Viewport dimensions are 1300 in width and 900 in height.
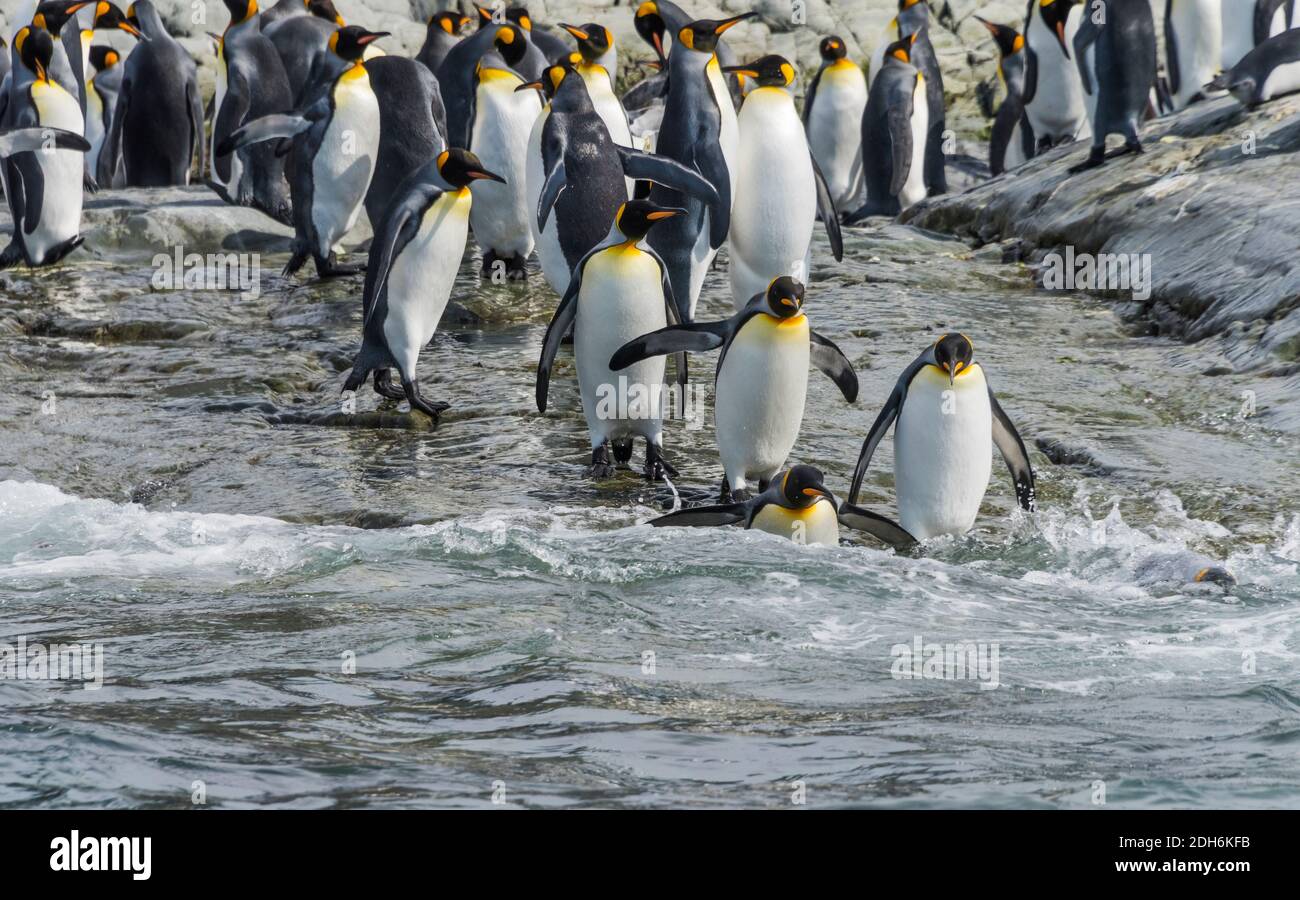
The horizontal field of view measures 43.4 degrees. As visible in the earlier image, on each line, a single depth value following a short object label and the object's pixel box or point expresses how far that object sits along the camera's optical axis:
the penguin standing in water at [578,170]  7.68
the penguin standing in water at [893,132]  12.51
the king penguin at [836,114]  12.95
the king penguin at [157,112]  12.48
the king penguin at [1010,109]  14.81
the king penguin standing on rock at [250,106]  11.34
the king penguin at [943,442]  5.56
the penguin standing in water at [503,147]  9.47
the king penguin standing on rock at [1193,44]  11.85
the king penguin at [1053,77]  12.84
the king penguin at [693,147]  7.74
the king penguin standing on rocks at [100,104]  14.05
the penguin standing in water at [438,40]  12.55
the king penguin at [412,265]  7.07
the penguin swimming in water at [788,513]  5.20
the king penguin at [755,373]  5.84
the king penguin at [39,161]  9.77
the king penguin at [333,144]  9.16
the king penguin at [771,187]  7.93
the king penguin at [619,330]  6.21
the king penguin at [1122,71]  10.63
